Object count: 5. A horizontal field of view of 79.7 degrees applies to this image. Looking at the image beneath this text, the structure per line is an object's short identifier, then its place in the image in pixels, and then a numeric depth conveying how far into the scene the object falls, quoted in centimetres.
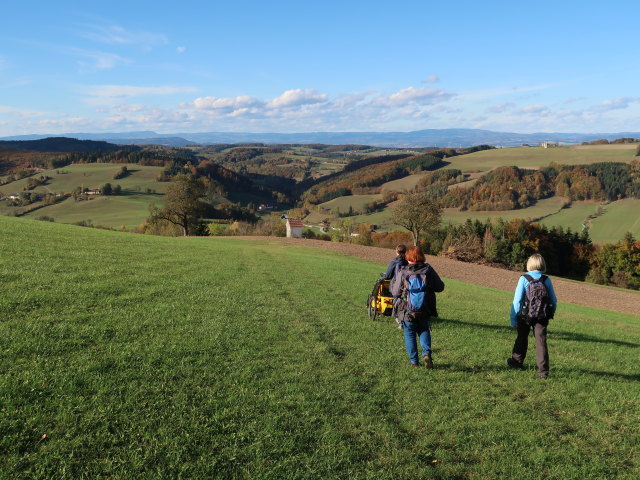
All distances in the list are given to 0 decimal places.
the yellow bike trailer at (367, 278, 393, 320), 1179
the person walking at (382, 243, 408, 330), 1073
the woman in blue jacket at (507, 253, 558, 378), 832
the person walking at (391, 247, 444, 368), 838
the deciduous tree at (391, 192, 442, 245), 5022
